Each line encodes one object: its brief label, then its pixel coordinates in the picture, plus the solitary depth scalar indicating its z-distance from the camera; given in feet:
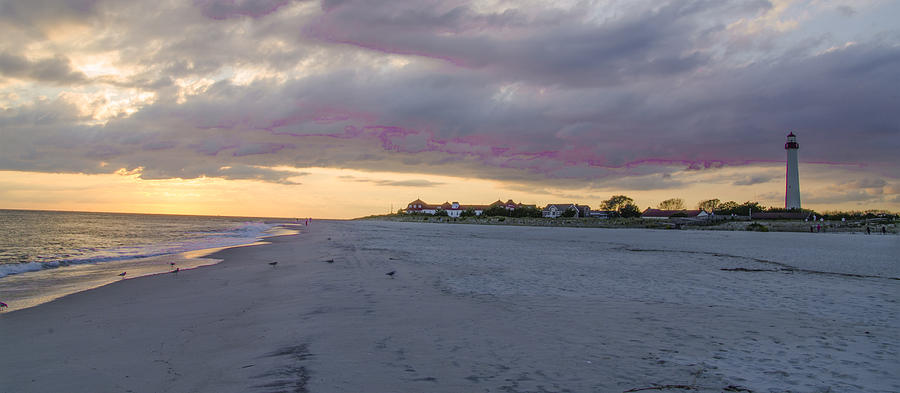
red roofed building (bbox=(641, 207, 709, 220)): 382.36
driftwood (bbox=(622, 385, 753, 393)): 15.58
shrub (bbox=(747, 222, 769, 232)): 217.48
